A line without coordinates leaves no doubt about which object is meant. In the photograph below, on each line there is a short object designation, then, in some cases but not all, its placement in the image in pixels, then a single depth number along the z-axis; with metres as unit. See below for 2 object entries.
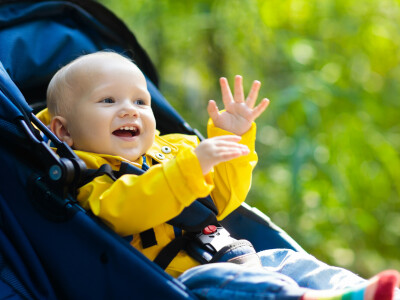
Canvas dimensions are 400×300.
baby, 1.92
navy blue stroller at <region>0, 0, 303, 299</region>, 1.89
